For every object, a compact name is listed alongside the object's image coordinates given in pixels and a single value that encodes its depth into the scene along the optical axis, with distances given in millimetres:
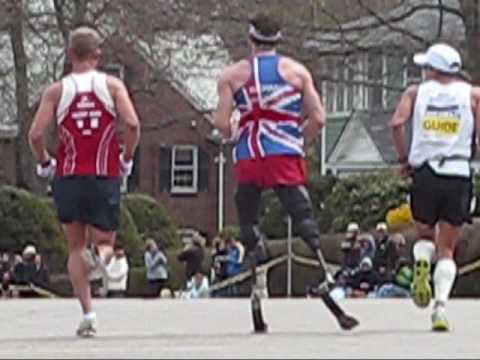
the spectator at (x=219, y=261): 36656
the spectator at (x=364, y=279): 33688
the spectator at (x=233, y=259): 35925
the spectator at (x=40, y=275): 37875
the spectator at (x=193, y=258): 37875
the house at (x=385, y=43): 45656
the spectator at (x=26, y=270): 37562
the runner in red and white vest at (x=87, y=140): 13328
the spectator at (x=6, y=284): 37050
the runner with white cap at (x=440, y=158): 14039
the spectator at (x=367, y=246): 34872
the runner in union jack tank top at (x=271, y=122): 13438
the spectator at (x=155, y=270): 39094
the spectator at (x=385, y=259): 33656
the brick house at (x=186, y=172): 68625
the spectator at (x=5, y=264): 39812
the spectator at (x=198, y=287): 35000
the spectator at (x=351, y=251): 35188
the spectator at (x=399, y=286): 29805
